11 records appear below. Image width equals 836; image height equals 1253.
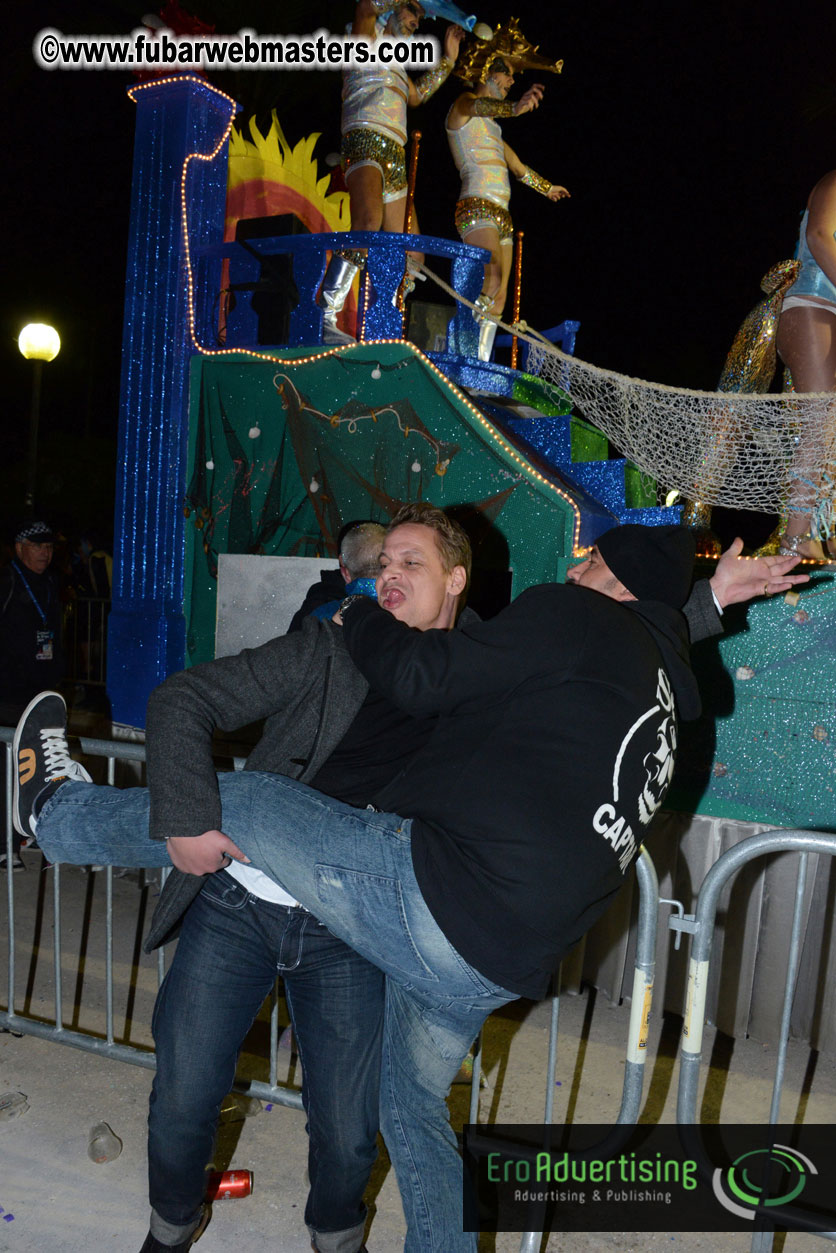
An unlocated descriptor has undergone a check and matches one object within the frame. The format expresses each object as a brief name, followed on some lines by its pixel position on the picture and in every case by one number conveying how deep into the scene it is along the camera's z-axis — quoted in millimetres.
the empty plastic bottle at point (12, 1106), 3607
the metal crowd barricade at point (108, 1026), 3441
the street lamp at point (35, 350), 12891
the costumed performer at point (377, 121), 7375
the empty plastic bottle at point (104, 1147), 3367
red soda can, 3184
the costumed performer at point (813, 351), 5035
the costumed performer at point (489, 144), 7816
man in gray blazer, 2307
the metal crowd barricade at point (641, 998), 2922
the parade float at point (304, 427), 5867
